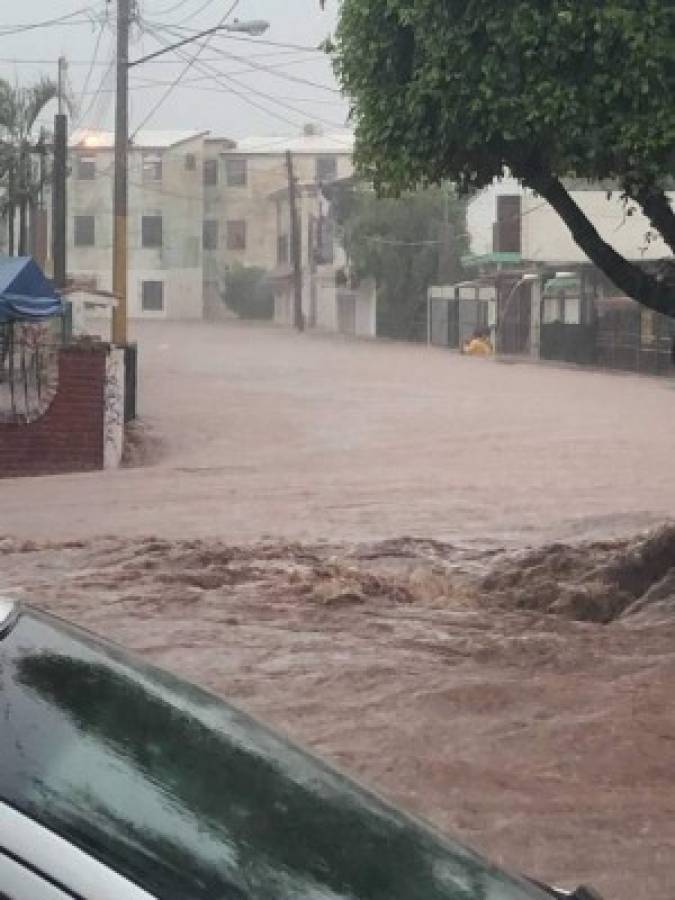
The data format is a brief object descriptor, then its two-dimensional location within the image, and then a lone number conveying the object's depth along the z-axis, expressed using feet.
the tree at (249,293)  305.73
